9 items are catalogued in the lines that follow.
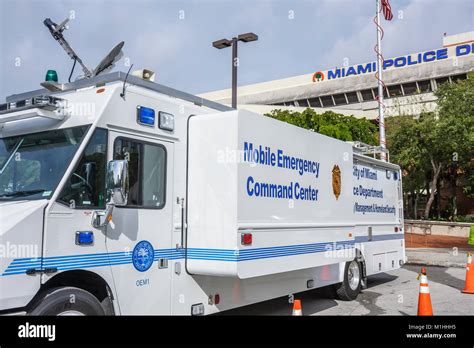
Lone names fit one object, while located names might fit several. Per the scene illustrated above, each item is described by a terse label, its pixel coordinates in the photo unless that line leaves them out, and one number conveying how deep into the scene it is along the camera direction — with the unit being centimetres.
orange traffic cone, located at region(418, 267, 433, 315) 668
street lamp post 1438
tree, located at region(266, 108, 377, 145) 2650
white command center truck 429
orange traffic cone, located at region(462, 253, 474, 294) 1006
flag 1859
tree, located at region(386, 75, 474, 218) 2244
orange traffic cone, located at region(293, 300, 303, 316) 494
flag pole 1780
